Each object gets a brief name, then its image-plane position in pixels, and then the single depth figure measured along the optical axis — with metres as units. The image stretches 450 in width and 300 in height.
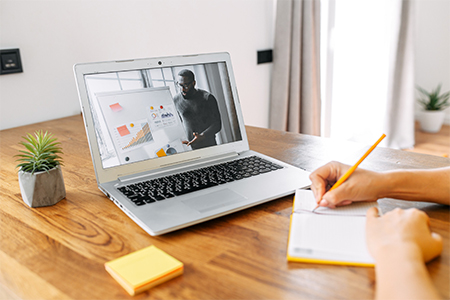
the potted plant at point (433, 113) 3.66
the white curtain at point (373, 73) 2.90
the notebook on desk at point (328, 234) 0.54
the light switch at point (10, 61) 1.39
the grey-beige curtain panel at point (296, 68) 2.40
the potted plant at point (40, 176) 0.73
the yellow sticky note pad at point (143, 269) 0.49
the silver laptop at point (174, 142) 0.73
